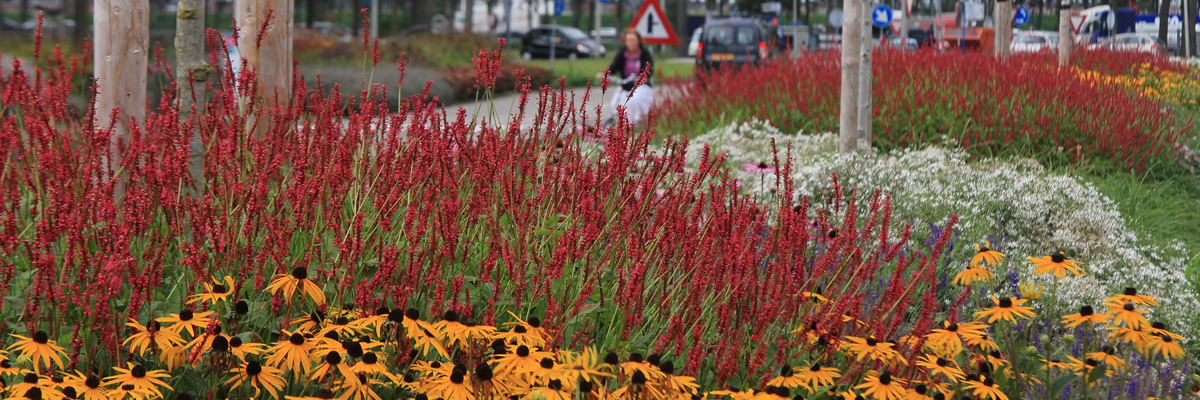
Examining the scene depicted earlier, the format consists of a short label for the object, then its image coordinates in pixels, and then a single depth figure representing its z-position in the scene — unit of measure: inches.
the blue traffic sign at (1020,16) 1311.5
